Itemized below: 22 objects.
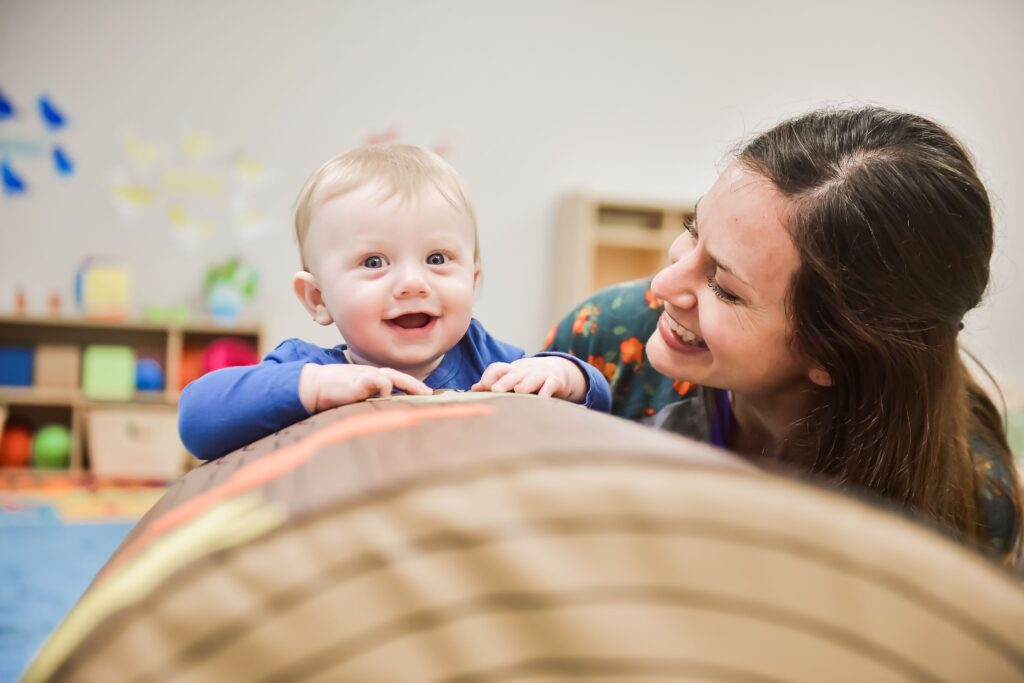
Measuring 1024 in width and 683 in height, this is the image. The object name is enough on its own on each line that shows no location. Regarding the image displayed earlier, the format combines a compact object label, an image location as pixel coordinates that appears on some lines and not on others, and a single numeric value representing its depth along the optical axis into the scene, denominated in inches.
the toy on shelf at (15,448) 145.0
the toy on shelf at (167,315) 149.0
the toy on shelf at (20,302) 148.1
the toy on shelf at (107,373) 147.2
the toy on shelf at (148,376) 148.4
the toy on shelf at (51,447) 145.5
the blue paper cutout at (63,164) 152.7
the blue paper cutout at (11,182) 151.6
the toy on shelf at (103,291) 148.0
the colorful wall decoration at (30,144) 151.1
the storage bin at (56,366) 147.3
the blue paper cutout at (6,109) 150.3
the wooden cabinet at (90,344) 145.5
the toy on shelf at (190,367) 151.6
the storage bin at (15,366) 147.1
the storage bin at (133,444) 142.6
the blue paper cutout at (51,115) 151.6
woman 39.3
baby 37.1
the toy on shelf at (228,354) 147.0
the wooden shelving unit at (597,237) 166.2
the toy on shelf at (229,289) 152.7
